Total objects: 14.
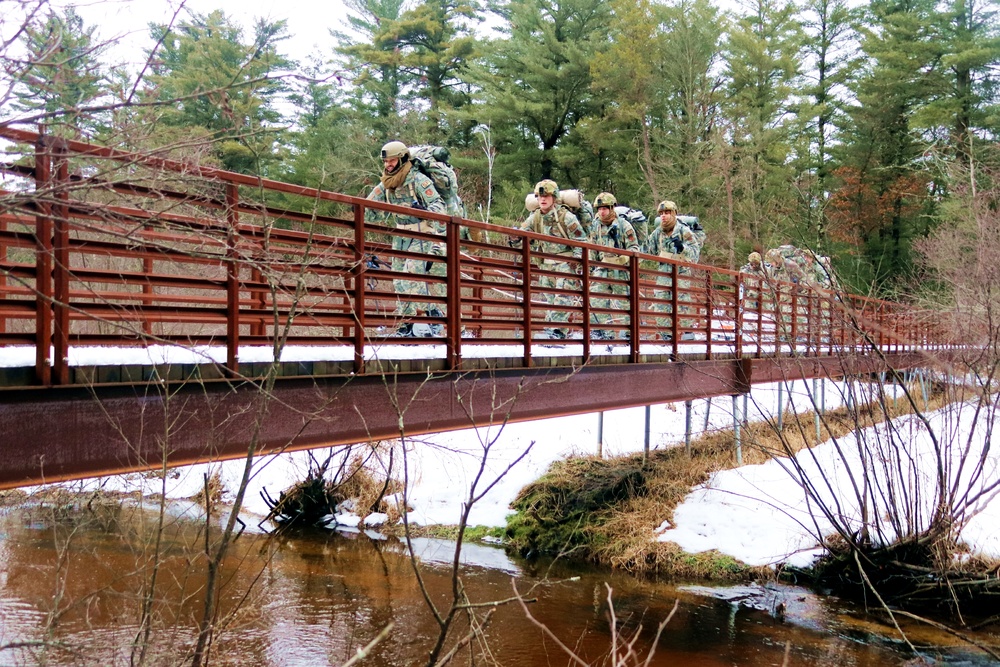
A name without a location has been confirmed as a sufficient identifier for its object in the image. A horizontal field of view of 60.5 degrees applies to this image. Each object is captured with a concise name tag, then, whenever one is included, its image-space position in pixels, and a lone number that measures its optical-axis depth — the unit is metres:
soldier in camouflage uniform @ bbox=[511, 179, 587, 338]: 11.95
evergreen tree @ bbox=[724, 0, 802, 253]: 28.66
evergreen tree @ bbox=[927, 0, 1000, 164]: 29.42
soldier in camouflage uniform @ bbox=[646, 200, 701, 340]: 15.37
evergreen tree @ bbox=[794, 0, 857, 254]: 33.00
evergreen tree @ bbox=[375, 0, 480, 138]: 28.77
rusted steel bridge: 3.77
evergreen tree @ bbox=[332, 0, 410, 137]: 26.59
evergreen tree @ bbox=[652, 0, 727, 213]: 28.44
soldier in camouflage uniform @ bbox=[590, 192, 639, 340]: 13.73
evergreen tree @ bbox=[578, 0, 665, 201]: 27.84
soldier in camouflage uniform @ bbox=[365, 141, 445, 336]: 9.30
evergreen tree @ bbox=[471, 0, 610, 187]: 28.09
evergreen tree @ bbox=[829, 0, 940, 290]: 31.00
